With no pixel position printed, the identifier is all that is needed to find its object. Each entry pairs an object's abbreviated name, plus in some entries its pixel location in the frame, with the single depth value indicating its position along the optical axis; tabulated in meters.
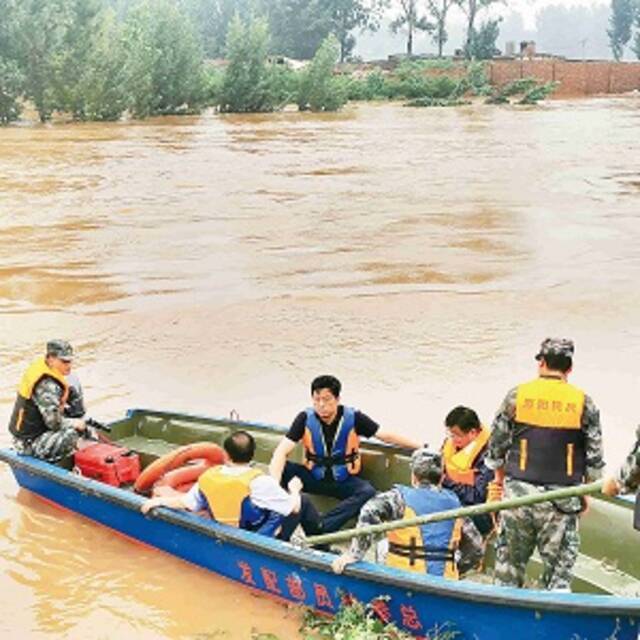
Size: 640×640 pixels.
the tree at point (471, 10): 70.31
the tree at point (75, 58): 43.88
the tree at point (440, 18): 73.62
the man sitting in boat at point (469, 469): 5.84
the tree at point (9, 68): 42.78
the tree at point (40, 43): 43.59
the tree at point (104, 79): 43.31
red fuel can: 7.25
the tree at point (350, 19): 75.25
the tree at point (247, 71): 50.41
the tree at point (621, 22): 86.69
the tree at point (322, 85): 51.28
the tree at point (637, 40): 77.80
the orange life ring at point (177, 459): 6.94
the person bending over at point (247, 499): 5.72
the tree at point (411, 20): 75.25
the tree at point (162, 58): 46.38
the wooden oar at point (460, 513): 4.26
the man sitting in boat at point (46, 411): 7.01
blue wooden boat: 4.63
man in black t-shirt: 6.21
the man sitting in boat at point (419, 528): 5.18
